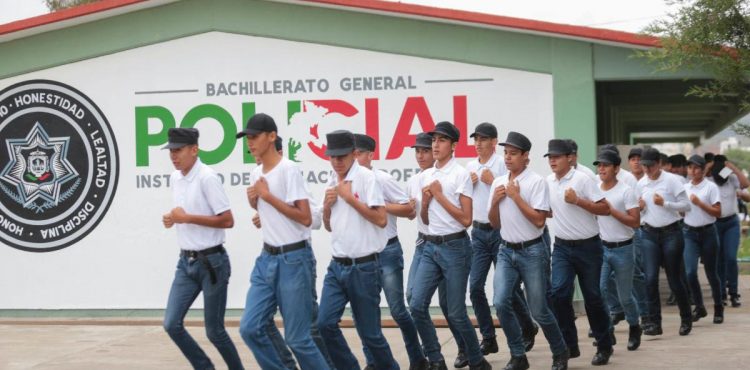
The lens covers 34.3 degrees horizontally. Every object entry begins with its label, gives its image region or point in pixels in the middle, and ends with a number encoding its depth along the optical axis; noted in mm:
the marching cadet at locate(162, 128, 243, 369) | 8703
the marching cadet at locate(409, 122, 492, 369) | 9570
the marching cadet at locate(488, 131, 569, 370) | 9664
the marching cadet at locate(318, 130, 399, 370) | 8562
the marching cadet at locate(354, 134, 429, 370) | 9609
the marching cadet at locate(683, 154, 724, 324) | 13953
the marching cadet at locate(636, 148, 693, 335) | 12258
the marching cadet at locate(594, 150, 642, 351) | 10961
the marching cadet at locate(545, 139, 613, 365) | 10227
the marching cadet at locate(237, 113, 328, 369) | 7891
